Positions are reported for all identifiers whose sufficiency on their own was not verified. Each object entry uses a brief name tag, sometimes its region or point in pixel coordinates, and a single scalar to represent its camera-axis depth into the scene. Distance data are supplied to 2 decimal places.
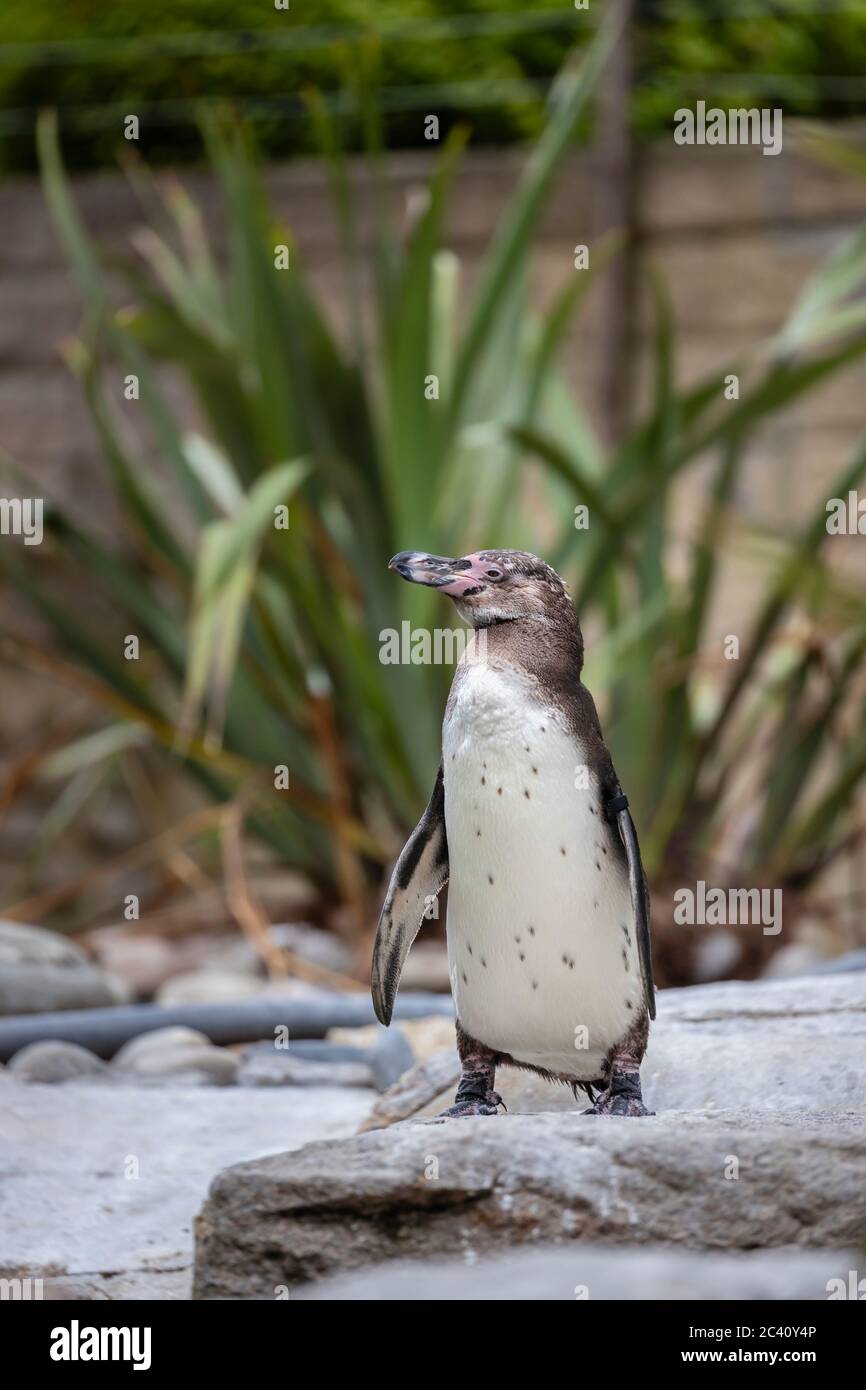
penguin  2.85
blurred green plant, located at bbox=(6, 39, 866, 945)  6.34
